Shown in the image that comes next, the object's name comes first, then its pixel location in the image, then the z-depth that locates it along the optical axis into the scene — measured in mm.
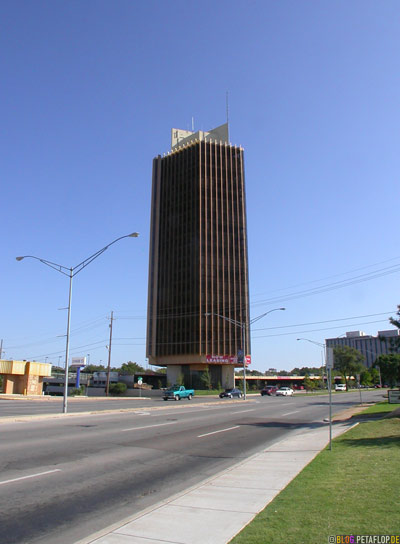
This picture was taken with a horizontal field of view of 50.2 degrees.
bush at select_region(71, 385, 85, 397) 66125
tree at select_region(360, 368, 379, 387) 104119
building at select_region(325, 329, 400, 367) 176375
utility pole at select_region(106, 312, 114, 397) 62694
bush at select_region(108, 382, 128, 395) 77750
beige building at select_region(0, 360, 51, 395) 51344
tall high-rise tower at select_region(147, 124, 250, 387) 87688
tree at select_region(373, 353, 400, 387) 64062
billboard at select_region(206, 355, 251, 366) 85500
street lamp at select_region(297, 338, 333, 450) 12472
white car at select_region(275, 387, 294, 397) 67650
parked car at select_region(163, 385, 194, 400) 49188
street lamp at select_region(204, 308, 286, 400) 46925
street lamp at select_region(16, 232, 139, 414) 25003
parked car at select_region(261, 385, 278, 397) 69244
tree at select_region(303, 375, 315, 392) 87506
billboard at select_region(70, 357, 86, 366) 88500
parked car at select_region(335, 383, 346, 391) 90656
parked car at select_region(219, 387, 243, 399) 58281
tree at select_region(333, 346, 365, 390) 77969
